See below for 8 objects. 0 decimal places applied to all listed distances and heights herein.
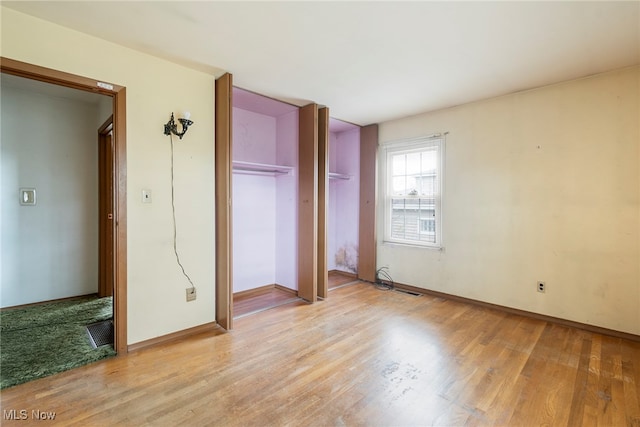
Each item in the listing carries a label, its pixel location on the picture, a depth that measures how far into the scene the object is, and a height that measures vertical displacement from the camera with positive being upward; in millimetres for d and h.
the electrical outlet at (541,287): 3121 -827
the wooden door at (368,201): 4559 +130
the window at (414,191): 3957 +263
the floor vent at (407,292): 4027 -1162
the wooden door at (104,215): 3832 -92
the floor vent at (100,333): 2523 -1159
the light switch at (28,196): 3412 +136
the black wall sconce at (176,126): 2510 +716
